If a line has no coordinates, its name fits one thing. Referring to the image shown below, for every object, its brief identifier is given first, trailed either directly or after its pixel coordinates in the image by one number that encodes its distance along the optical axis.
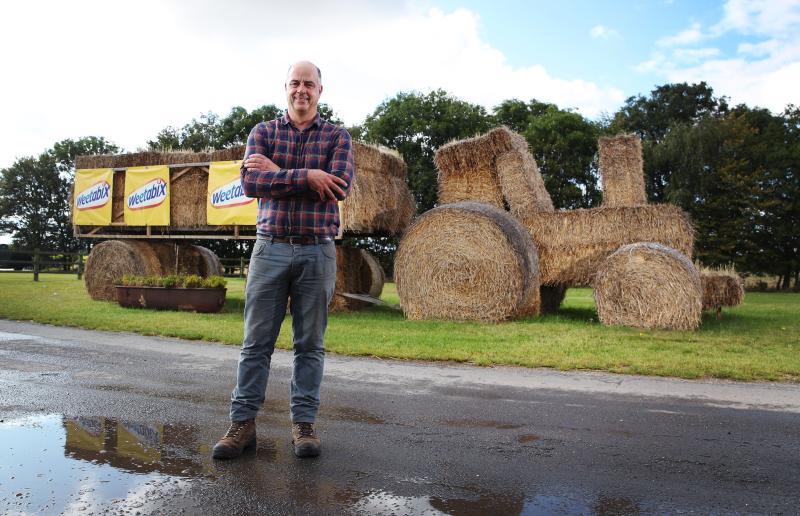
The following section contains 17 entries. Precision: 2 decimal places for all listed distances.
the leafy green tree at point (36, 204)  62.28
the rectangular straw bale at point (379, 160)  13.69
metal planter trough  13.39
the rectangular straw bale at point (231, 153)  14.80
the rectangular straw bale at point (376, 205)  13.41
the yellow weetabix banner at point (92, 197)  16.66
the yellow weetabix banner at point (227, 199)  14.37
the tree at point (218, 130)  44.12
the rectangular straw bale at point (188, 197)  15.38
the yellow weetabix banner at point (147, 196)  15.69
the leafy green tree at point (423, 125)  37.16
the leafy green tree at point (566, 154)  38.22
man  3.94
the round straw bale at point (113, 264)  15.77
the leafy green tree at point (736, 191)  38.34
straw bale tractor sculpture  10.72
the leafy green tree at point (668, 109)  51.28
